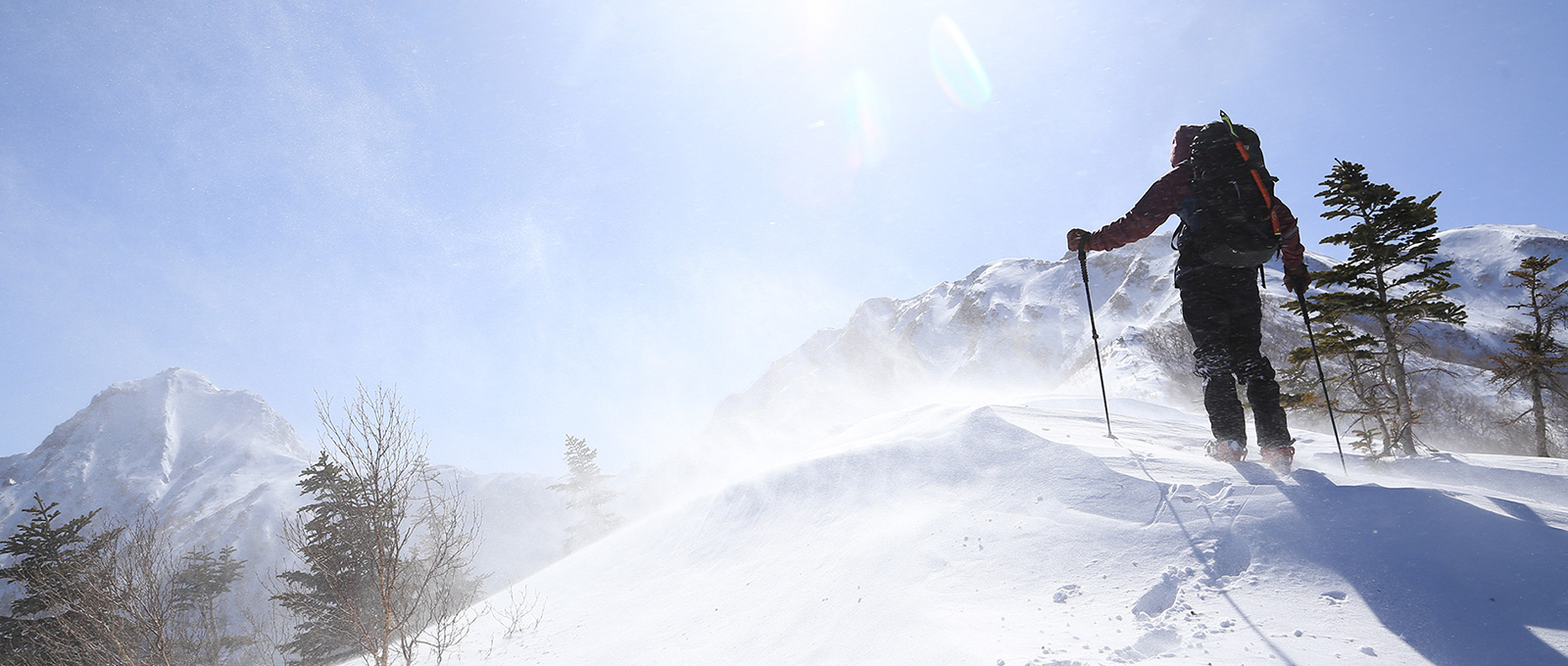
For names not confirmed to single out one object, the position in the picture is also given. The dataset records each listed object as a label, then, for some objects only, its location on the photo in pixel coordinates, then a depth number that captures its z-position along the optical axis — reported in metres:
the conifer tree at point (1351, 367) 10.67
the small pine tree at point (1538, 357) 13.29
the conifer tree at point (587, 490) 34.28
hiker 3.73
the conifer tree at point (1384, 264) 10.93
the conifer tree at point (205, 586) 17.16
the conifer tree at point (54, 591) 9.45
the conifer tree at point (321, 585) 10.45
